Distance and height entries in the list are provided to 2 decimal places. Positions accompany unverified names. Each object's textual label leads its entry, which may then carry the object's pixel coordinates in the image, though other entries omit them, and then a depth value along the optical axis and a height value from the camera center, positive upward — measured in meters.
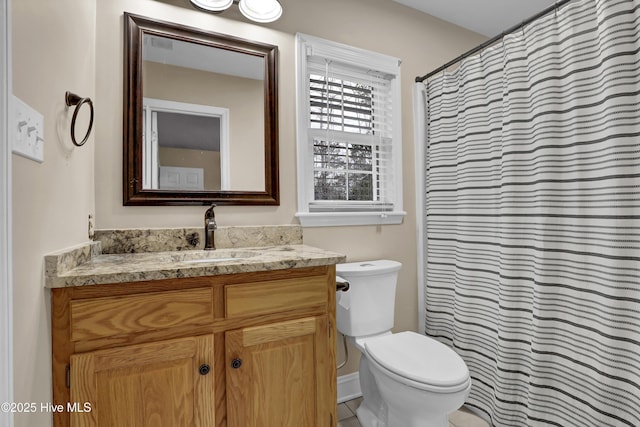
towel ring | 1.03 +0.40
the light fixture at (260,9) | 1.58 +1.07
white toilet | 1.21 -0.64
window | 1.80 +0.51
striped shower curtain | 1.15 -0.03
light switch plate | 0.70 +0.22
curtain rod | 1.37 +0.93
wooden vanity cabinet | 0.91 -0.45
